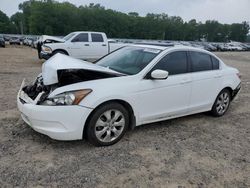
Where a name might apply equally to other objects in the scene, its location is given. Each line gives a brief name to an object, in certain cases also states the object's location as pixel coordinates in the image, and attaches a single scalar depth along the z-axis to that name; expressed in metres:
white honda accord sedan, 2.60
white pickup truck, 9.33
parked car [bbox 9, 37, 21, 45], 32.24
